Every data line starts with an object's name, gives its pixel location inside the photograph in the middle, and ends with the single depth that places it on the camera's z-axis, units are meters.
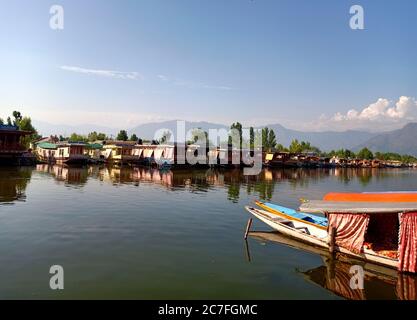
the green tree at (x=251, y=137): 113.44
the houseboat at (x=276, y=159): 87.81
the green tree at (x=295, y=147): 137.81
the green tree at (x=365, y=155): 172.25
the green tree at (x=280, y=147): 135.00
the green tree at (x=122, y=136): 121.46
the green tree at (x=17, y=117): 79.88
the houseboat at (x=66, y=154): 63.31
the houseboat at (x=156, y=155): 64.25
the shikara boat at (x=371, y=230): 11.87
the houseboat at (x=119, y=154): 68.75
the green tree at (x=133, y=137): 121.12
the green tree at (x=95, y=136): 114.97
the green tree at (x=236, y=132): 108.19
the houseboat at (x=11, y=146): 51.16
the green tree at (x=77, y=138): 107.59
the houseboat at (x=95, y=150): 77.90
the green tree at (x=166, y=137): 114.97
